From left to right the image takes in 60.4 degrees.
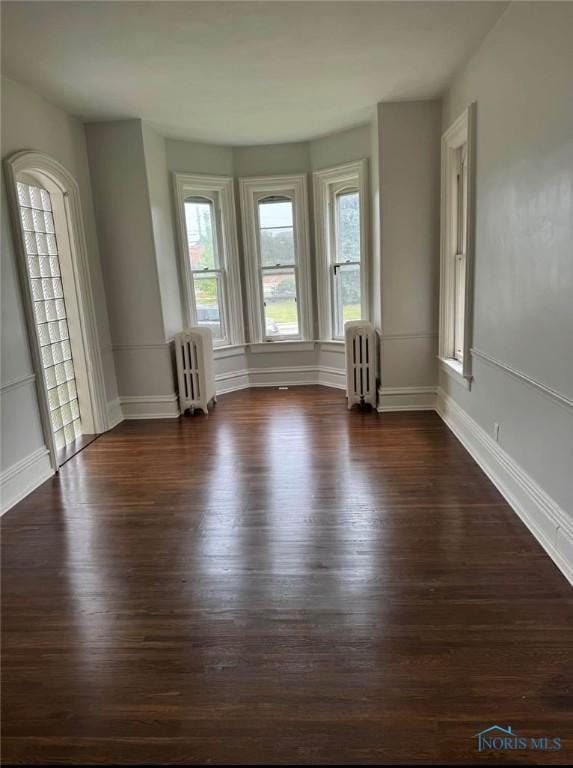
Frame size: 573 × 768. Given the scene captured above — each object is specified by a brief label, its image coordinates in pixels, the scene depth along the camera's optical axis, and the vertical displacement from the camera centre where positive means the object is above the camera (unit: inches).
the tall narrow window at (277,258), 236.1 +8.2
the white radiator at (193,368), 205.6 -36.3
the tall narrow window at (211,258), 226.8 +9.9
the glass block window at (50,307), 162.6 -6.4
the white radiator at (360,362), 201.2 -36.9
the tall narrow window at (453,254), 164.2 +3.6
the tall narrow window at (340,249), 222.2 +10.0
